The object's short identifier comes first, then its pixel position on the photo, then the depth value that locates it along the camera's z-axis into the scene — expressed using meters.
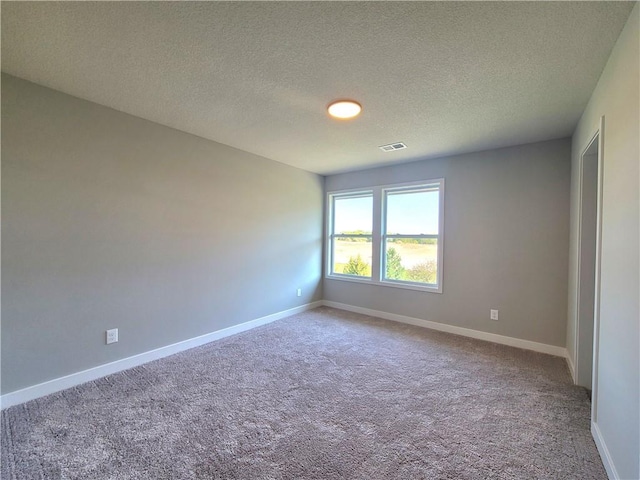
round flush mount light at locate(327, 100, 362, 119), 2.34
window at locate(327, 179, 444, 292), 4.08
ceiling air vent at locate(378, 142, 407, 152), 3.40
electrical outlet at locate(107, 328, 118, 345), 2.58
